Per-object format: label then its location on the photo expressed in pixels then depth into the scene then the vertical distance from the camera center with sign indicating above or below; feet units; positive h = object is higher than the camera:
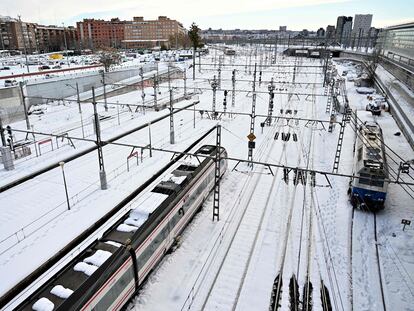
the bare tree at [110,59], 212.43 -12.30
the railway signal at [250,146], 77.87 -24.05
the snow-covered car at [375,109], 137.28 -26.40
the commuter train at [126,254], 29.68 -22.53
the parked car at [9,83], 130.29 -17.15
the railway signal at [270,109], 121.20 -24.70
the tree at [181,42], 497.13 +0.56
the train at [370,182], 57.57 -23.88
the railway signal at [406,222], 54.44 -28.76
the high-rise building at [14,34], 415.23 +8.02
